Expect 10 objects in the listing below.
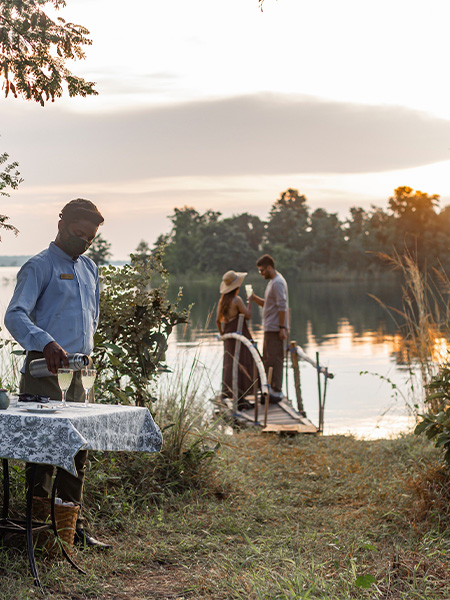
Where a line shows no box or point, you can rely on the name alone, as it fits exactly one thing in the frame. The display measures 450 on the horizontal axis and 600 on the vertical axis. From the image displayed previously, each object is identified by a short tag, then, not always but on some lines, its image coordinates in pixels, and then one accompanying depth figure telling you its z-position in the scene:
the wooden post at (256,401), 9.24
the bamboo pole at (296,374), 10.24
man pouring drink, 4.09
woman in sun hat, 10.49
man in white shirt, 10.30
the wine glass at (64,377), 3.59
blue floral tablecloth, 3.39
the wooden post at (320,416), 9.75
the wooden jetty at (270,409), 8.93
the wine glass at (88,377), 3.70
